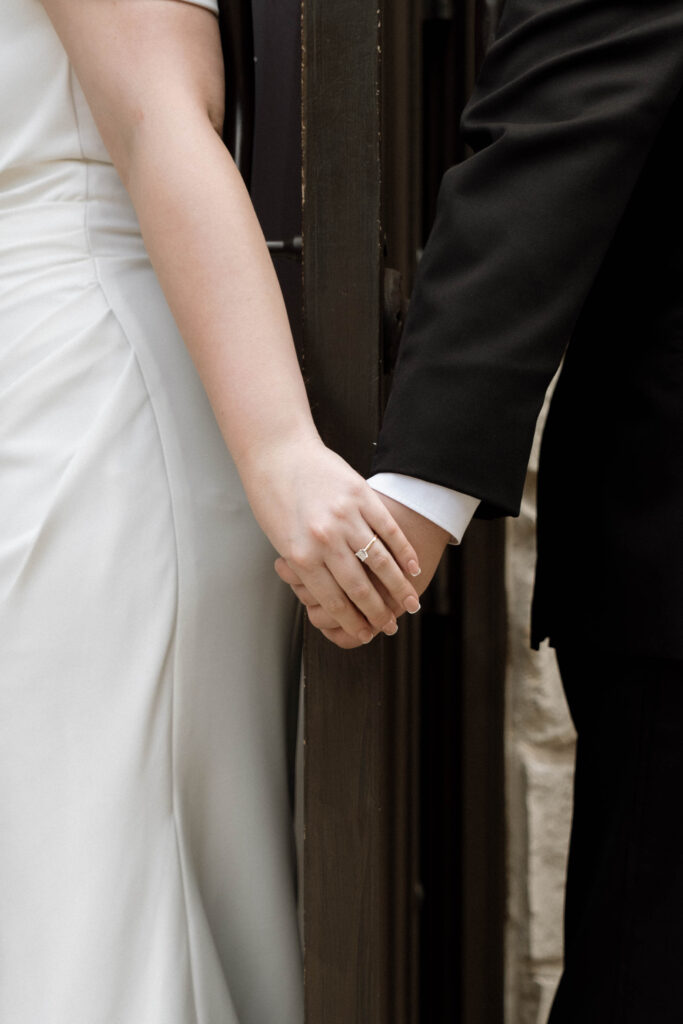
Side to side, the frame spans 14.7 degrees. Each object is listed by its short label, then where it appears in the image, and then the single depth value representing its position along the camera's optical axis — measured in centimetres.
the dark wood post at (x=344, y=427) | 205
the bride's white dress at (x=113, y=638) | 199
